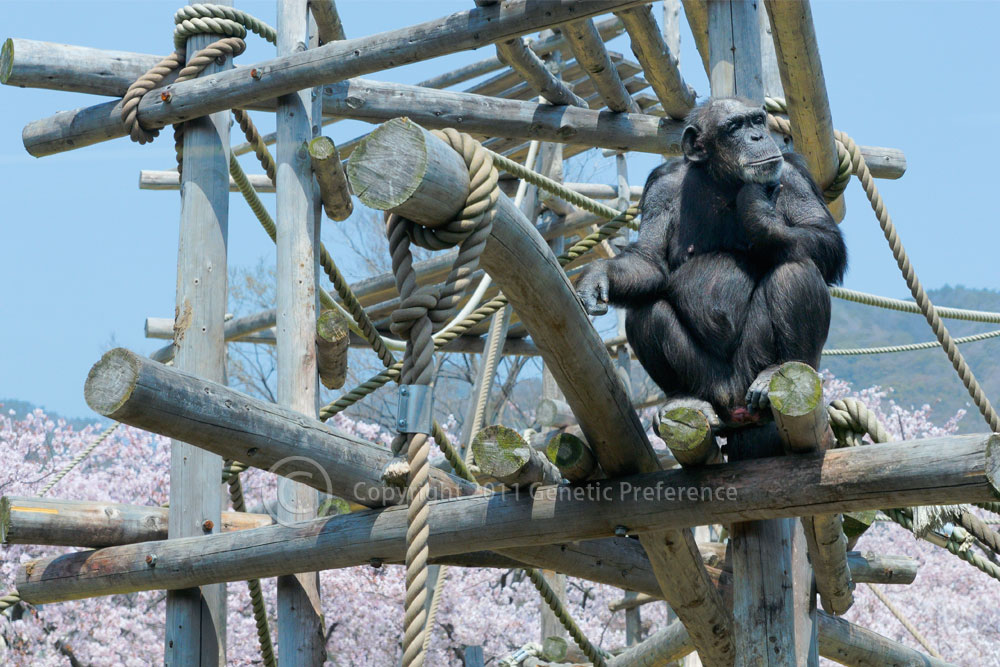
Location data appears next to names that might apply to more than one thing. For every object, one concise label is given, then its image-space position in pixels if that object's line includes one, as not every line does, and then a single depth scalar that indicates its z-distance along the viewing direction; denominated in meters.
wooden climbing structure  5.51
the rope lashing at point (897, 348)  17.30
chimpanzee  7.10
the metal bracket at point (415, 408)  4.71
